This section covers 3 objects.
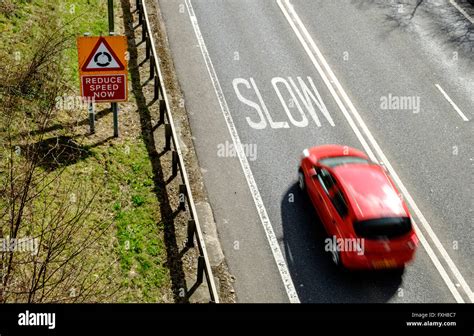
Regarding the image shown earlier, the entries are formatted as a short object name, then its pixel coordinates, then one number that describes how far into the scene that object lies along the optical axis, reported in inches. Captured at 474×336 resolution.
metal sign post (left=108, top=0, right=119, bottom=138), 584.7
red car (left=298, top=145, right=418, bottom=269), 504.1
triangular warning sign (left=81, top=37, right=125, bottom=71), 545.6
